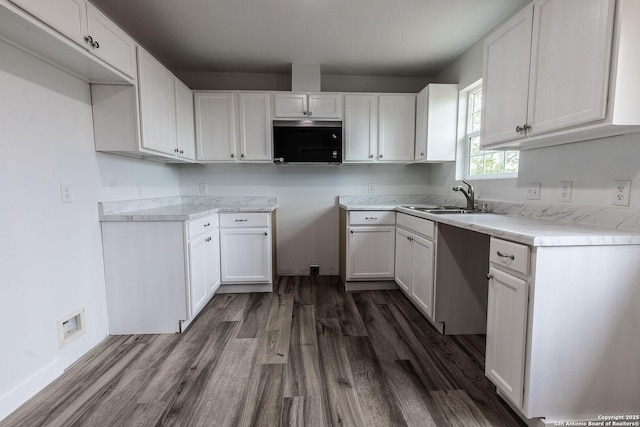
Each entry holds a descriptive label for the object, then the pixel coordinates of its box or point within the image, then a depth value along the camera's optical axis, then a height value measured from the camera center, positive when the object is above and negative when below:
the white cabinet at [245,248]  2.82 -0.58
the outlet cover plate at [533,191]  1.83 +0.00
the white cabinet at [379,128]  3.05 +0.69
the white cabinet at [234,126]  2.96 +0.69
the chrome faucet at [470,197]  2.38 -0.05
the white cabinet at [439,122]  2.80 +0.71
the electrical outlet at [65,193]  1.67 -0.01
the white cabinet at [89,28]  1.23 +0.85
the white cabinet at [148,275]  2.04 -0.63
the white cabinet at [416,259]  2.12 -0.59
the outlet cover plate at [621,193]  1.33 -0.01
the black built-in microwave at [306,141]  2.97 +0.53
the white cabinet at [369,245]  2.85 -0.56
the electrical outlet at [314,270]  3.47 -0.99
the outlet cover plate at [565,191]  1.62 +0.00
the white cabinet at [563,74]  1.11 +0.56
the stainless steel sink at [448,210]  2.41 -0.17
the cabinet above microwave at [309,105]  2.99 +0.92
